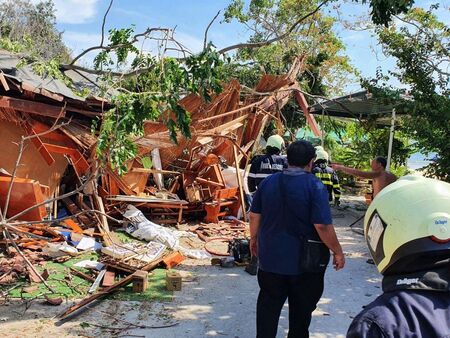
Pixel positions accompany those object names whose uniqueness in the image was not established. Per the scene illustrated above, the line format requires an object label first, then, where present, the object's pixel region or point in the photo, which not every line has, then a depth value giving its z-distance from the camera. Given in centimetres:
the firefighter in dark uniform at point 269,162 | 654
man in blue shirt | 338
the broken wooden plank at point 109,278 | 547
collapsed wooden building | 710
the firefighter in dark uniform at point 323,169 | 798
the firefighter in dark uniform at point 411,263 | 114
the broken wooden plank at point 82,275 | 569
